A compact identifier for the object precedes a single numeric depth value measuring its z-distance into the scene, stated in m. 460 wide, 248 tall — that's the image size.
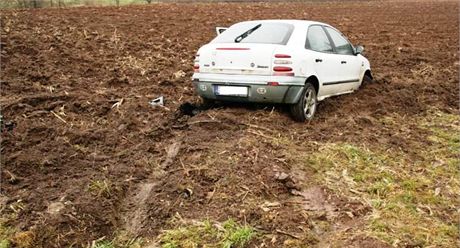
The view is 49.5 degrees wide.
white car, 7.04
